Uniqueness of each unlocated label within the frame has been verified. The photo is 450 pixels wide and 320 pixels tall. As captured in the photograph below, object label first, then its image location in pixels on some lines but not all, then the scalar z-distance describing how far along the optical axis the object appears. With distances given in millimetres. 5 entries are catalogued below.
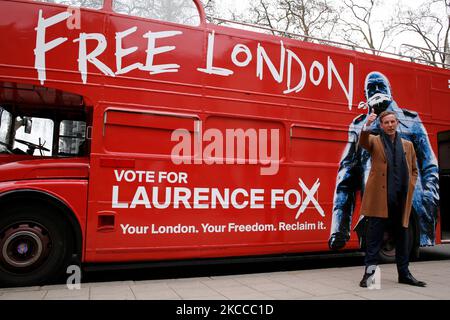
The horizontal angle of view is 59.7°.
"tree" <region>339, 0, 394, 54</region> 24297
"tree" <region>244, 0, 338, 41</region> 22656
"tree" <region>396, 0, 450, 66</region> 23469
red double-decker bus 4746
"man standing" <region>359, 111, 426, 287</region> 4574
